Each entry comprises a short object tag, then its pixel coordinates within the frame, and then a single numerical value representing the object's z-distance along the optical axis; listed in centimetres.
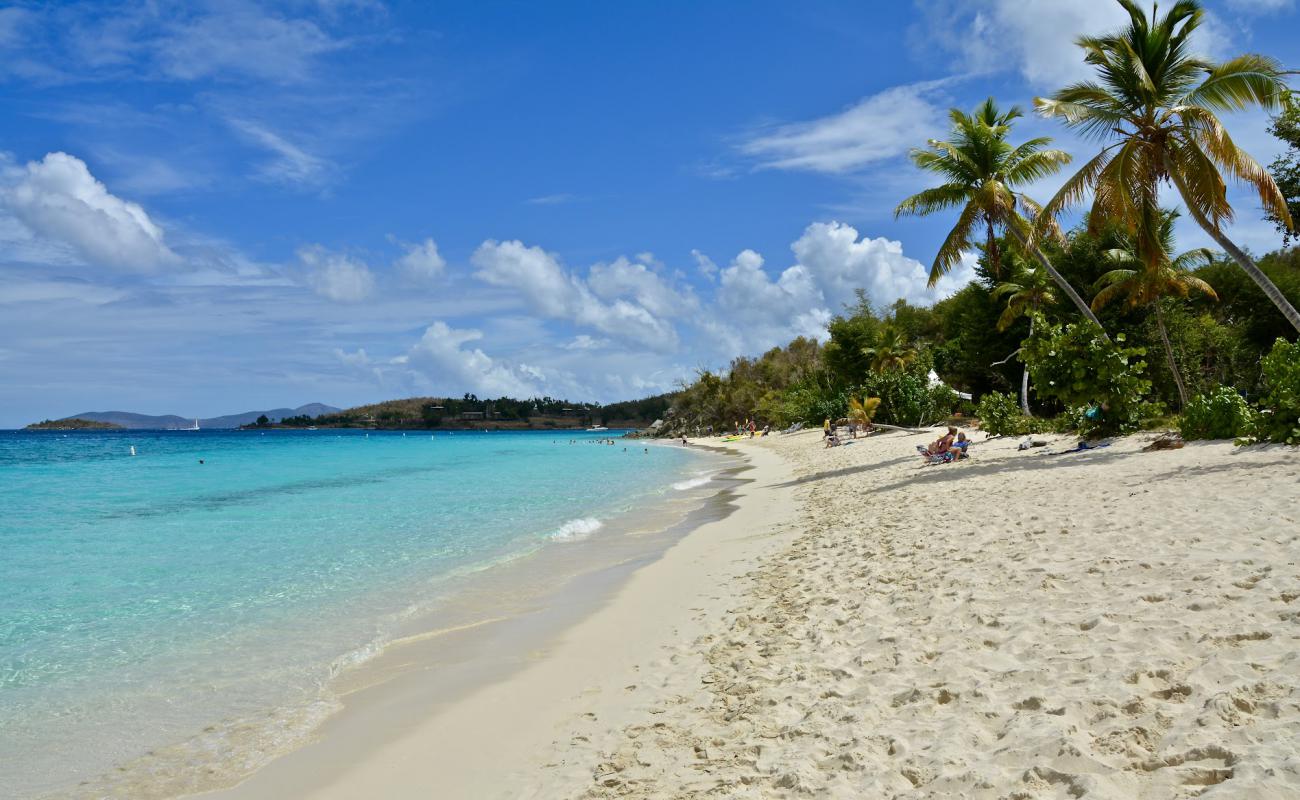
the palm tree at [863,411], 3356
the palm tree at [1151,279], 2109
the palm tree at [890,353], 4031
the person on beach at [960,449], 1664
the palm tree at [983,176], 1912
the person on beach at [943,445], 1692
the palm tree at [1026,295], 2748
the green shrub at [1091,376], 1523
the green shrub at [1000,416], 2158
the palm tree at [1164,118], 1269
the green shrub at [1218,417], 1256
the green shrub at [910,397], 3372
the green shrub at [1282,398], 1089
